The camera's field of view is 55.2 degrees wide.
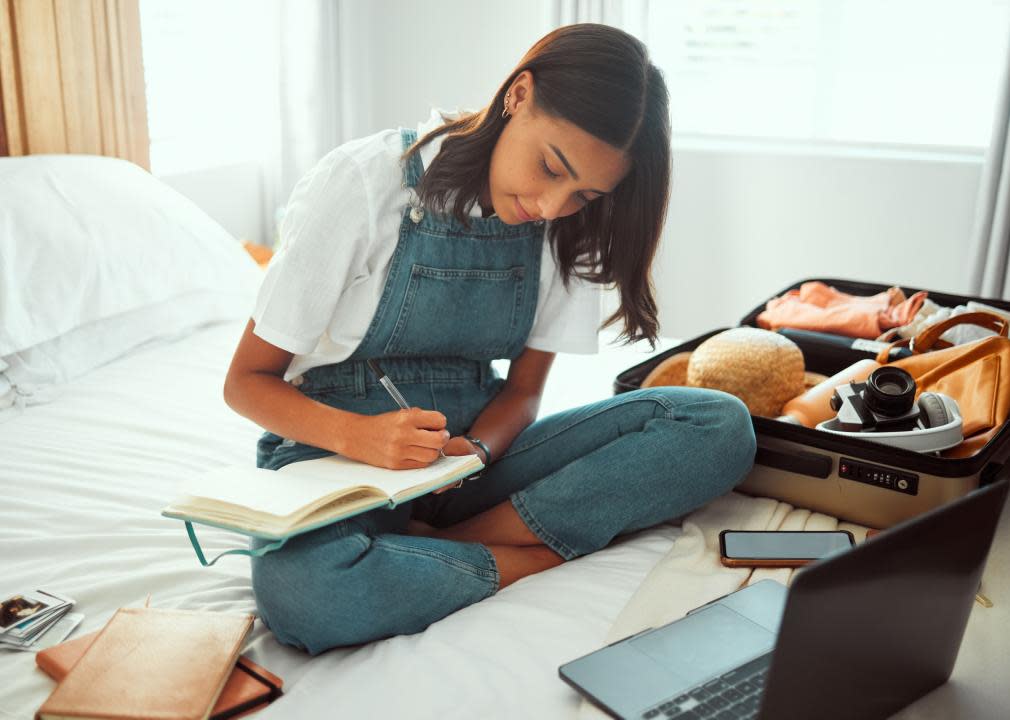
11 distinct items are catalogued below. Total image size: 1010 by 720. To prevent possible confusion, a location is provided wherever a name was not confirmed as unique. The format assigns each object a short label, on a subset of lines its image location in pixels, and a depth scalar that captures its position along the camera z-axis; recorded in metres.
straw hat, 1.54
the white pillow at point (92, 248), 1.64
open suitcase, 1.31
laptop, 0.78
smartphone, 1.24
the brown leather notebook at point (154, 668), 0.90
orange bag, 1.42
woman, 1.14
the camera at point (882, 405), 1.39
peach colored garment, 1.93
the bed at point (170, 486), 1.00
